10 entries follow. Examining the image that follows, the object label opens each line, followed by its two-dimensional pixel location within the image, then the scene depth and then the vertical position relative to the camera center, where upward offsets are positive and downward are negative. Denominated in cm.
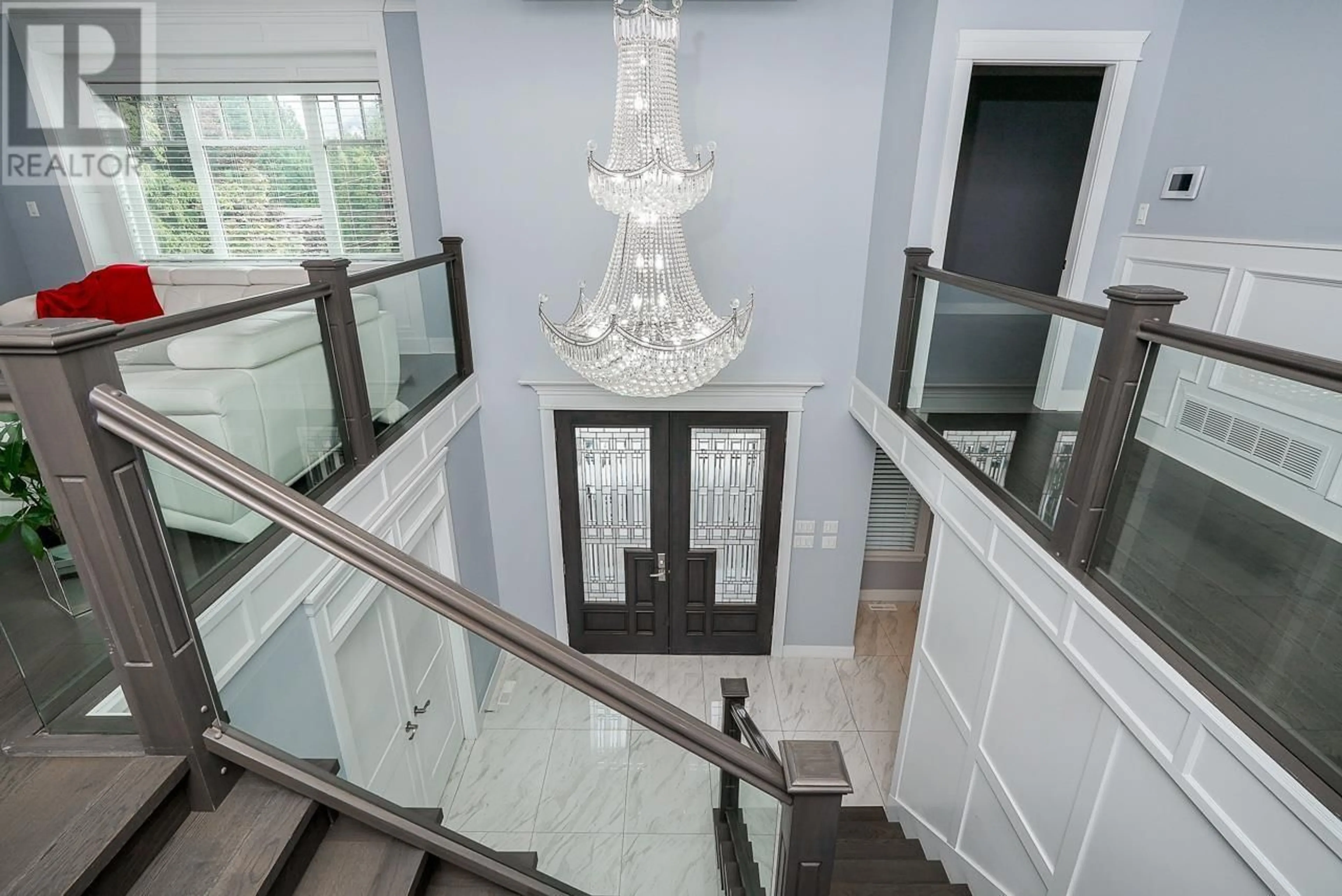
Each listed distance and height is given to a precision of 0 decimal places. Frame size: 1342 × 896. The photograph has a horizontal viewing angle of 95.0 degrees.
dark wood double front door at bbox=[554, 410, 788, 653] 470 -231
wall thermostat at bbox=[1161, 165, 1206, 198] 328 +23
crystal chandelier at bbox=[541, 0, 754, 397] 242 -15
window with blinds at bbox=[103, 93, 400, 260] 446 +31
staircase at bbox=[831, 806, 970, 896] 295 -318
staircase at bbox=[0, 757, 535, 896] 113 -118
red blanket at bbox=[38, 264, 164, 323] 304 -38
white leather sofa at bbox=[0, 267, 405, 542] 178 -56
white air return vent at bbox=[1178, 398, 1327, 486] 155 -54
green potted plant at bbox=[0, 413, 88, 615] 149 -69
